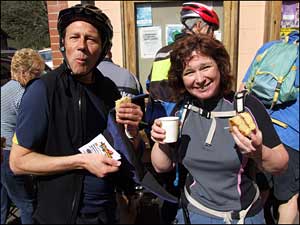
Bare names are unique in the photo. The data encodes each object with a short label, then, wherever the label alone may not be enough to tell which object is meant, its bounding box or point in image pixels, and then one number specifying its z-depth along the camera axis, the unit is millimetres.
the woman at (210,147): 1737
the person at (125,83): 2131
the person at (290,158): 2719
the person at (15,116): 3357
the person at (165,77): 2057
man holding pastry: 1632
